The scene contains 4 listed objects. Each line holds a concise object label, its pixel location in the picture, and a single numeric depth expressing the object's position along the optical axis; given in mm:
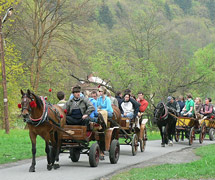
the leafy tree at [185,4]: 105712
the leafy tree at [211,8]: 102144
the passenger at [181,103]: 23469
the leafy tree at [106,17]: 85375
